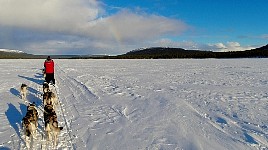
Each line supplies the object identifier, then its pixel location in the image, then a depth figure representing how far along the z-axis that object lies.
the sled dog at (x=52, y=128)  3.50
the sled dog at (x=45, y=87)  6.43
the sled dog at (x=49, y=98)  5.18
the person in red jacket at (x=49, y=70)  8.54
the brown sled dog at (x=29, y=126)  3.52
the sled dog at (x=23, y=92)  6.59
